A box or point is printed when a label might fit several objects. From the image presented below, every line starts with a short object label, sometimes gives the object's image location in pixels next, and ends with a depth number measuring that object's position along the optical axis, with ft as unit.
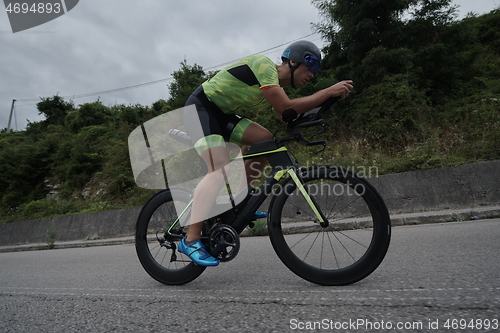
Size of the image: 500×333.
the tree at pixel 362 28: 37.65
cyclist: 7.23
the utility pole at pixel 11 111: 131.81
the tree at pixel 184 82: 46.34
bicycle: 6.59
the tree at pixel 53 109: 102.06
